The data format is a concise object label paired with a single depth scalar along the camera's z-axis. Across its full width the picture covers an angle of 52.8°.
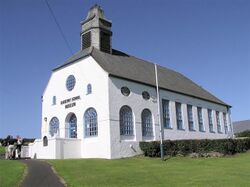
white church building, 21.49
